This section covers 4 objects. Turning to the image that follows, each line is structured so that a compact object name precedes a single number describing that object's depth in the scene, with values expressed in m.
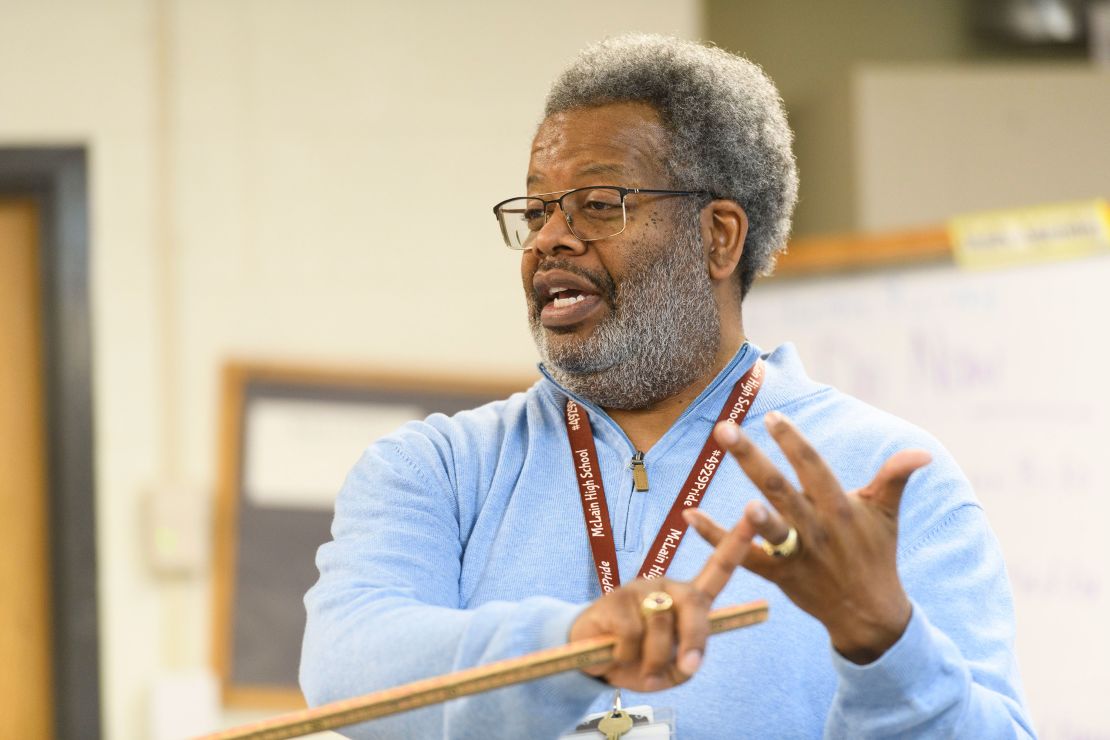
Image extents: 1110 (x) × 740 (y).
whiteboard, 4.85
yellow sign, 5.01
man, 2.01
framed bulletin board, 5.59
